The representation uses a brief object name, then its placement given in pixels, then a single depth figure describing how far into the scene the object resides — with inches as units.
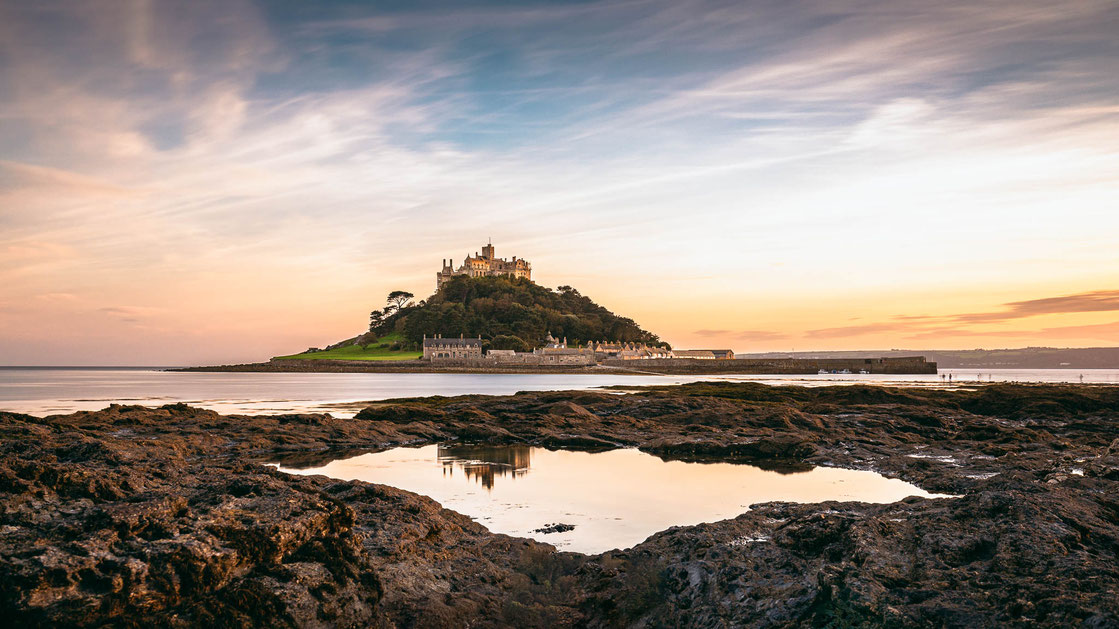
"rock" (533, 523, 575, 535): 381.7
